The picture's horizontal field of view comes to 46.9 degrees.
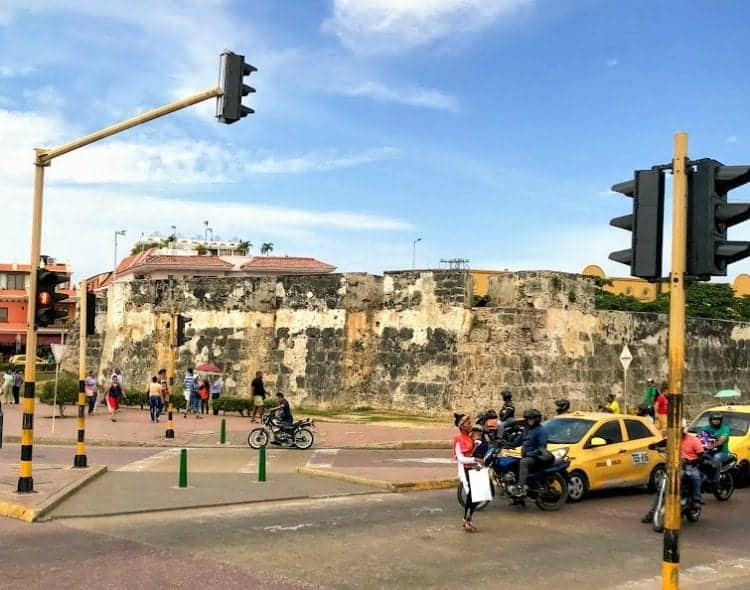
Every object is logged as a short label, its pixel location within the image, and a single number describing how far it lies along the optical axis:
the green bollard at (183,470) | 13.69
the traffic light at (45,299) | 12.41
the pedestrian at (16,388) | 34.25
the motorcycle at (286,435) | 20.70
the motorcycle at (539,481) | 12.79
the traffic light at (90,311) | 16.22
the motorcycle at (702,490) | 11.36
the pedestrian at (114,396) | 26.48
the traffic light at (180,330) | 22.72
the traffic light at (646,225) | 6.85
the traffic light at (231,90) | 11.13
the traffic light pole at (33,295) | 12.20
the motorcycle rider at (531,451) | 12.69
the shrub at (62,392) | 27.80
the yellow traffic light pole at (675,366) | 6.77
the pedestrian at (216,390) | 29.56
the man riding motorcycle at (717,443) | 13.27
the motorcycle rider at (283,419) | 20.70
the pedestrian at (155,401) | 25.77
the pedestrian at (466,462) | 11.05
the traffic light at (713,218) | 6.72
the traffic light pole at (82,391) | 15.67
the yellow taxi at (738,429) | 15.71
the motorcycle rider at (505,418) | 16.45
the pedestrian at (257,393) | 26.19
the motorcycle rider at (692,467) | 11.84
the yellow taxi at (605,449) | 13.62
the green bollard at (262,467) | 14.73
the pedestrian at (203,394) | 28.55
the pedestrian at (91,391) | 27.45
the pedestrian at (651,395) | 24.08
